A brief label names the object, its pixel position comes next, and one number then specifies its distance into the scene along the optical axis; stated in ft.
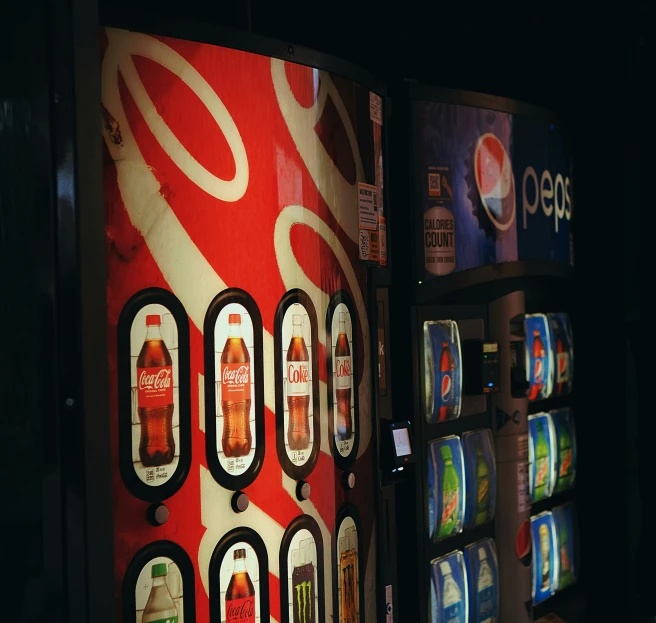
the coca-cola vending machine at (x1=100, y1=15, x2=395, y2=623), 6.07
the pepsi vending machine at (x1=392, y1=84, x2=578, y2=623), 9.78
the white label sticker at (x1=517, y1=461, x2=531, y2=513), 10.99
